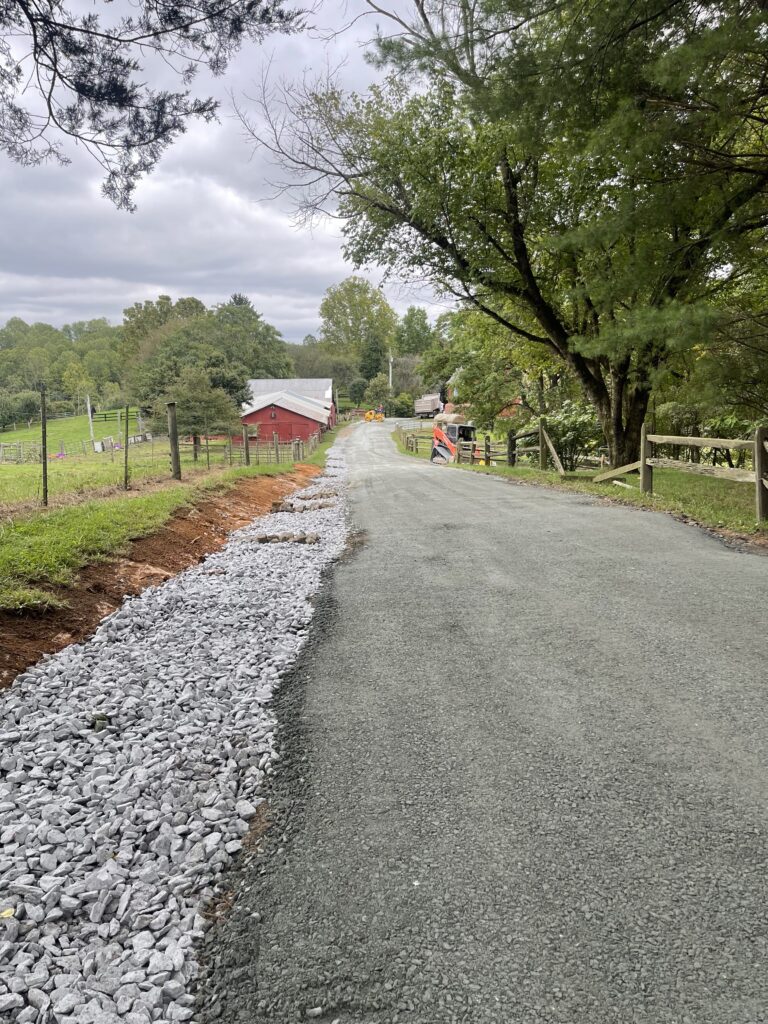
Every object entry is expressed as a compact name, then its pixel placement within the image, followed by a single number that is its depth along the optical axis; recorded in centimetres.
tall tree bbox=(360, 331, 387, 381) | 8738
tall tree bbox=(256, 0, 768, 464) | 583
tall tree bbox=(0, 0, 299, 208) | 403
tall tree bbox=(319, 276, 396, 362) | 8788
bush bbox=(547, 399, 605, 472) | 1684
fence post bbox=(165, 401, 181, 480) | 1340
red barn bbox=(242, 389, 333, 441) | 4553
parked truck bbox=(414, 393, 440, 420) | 7463
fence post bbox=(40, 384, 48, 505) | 806
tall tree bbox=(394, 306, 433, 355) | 9075
